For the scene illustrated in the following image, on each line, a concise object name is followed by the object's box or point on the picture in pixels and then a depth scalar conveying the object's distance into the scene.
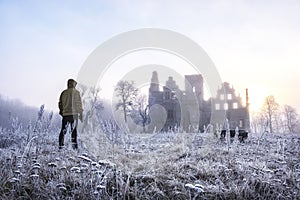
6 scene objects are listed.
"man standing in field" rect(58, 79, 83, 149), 6.36
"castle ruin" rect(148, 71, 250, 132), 30.81
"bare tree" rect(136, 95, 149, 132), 37.50
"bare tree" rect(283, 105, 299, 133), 44.79
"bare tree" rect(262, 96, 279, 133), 39.65
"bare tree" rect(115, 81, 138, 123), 33.31
